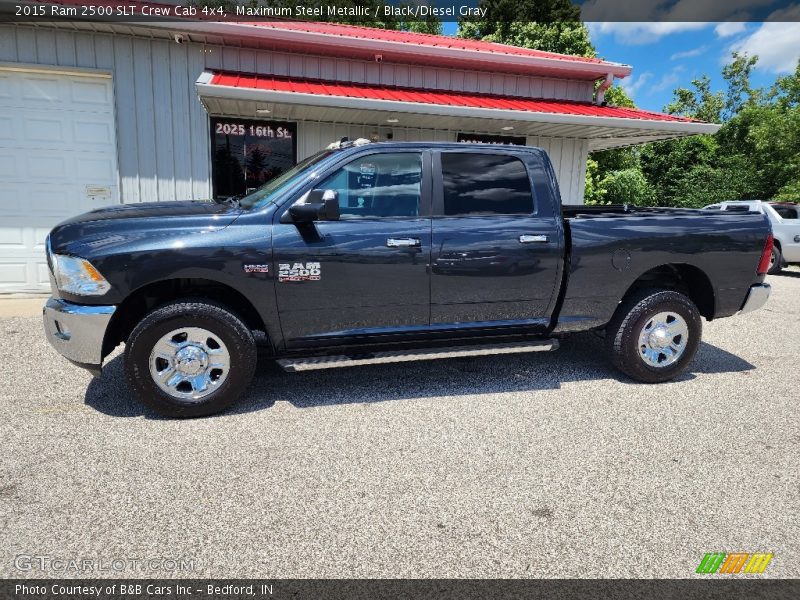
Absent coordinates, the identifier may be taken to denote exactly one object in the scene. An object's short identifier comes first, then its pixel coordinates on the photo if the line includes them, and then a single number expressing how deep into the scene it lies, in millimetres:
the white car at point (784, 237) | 12648
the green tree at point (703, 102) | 42688
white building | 7543
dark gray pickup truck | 3609
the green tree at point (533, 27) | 23625
